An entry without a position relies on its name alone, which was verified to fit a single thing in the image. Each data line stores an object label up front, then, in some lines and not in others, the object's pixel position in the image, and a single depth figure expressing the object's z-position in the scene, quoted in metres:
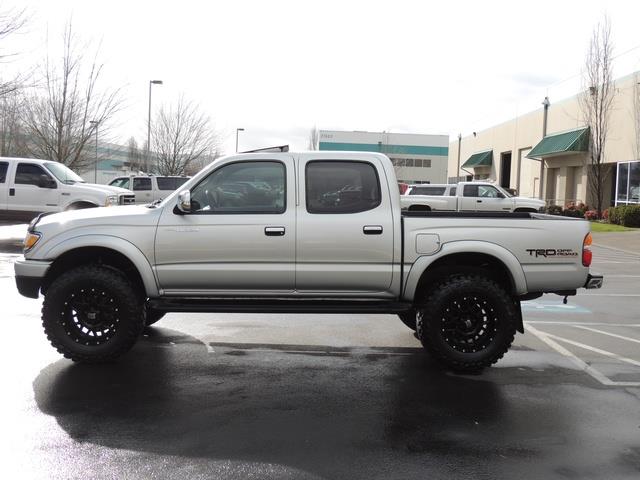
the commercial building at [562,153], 28.45
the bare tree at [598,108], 30.16
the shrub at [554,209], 32.01
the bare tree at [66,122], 26.58
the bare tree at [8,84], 16.94
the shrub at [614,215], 27.09
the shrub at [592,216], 30.06
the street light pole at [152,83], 37.37
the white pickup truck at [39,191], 16.05
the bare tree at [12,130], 34.75
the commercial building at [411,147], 92.56
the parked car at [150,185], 25.91
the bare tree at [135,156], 63.69
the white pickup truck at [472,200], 24.89
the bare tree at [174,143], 45.47
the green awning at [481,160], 50.19
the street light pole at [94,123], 27.80
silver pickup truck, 5.84
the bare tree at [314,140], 88.00
